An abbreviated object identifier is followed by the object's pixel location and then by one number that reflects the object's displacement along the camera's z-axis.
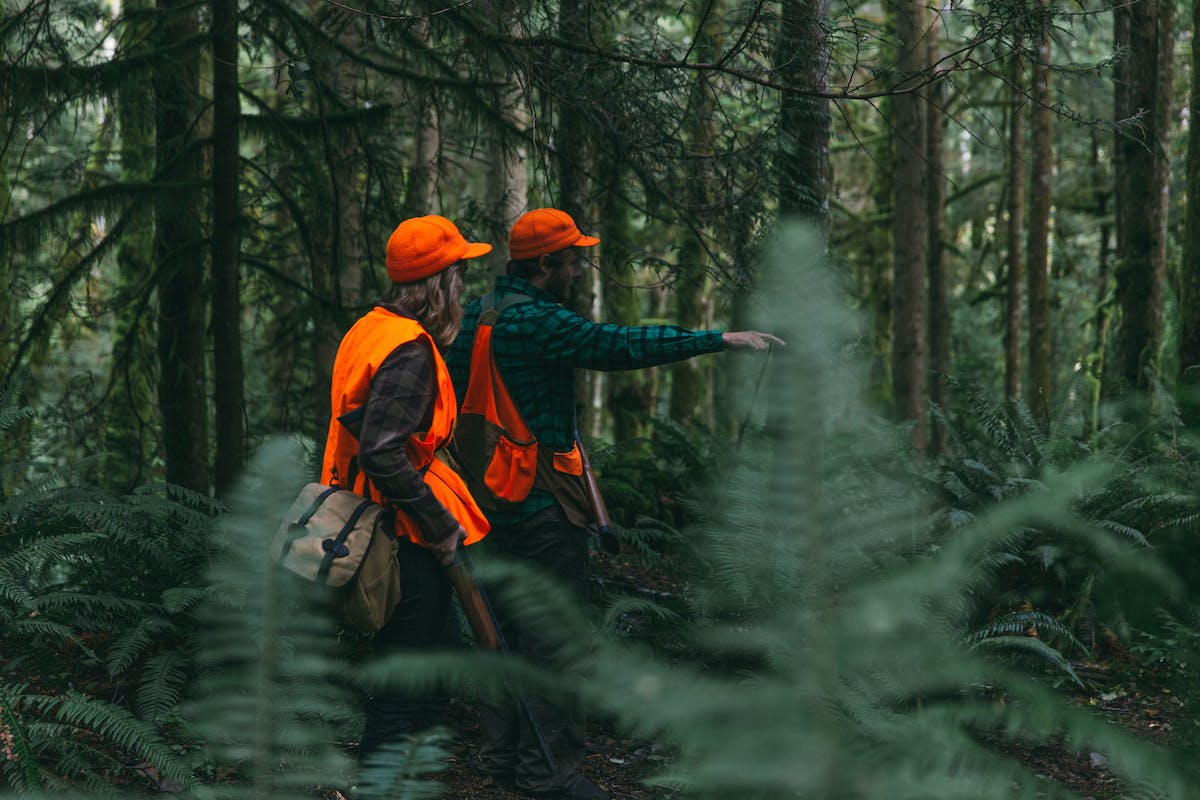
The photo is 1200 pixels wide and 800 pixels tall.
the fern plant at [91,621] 4.19
